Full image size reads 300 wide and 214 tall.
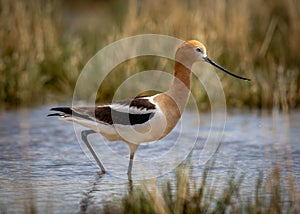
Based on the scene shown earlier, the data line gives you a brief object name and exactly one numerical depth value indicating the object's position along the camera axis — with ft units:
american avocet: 41.86
